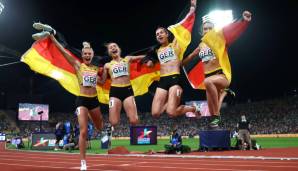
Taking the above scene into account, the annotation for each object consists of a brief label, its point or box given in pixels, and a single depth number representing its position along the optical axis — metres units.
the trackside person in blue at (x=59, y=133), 21.66
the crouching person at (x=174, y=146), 17.12
